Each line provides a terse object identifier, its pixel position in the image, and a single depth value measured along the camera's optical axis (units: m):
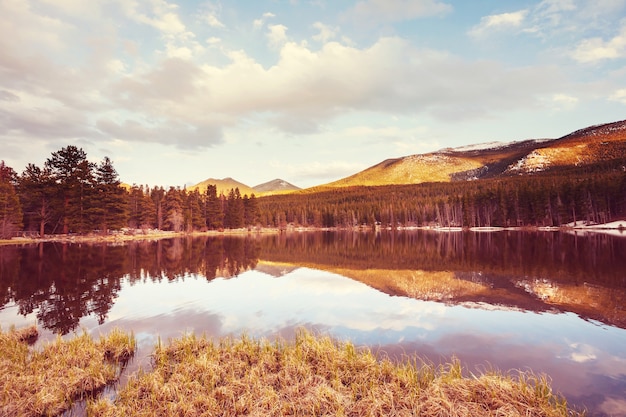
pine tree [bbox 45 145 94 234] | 71.50
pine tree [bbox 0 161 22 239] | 61.34
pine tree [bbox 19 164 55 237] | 70.00
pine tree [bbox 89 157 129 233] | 74.00
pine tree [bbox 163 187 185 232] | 107.75
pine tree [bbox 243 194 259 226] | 141.25
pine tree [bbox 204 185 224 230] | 124.88
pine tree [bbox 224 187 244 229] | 131.62
